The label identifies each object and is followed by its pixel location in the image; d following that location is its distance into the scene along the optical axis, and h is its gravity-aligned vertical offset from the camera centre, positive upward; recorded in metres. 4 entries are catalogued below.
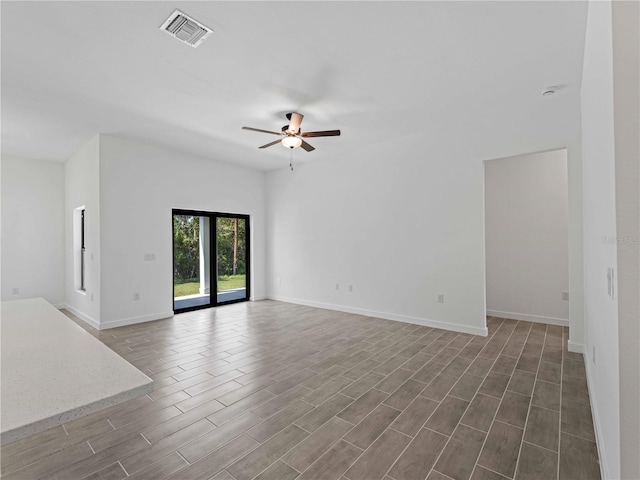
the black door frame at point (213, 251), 5.90 -0.17
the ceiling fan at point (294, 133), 3.95 +1.43
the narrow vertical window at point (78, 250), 6.03 -0.09
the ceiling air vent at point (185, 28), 2.31 +1.69
